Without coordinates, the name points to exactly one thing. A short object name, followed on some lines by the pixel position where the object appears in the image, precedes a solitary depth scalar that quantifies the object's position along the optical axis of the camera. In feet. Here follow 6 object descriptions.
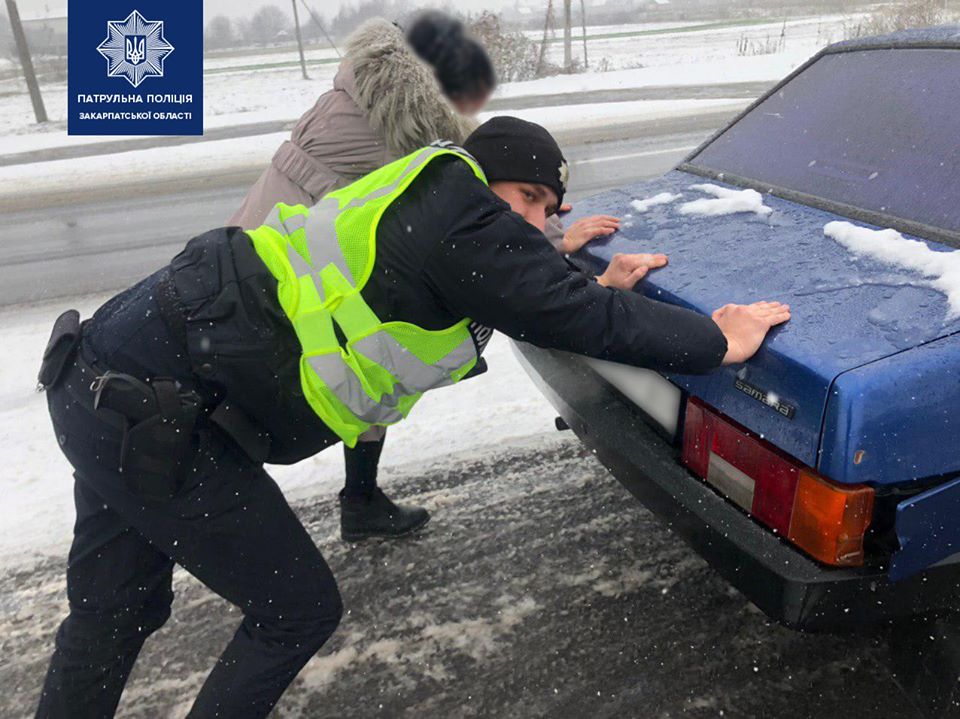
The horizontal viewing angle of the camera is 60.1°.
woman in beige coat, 7.39
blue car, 5.41
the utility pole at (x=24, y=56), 64.03
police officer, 5.33
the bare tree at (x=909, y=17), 63.21
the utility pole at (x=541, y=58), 57.41
